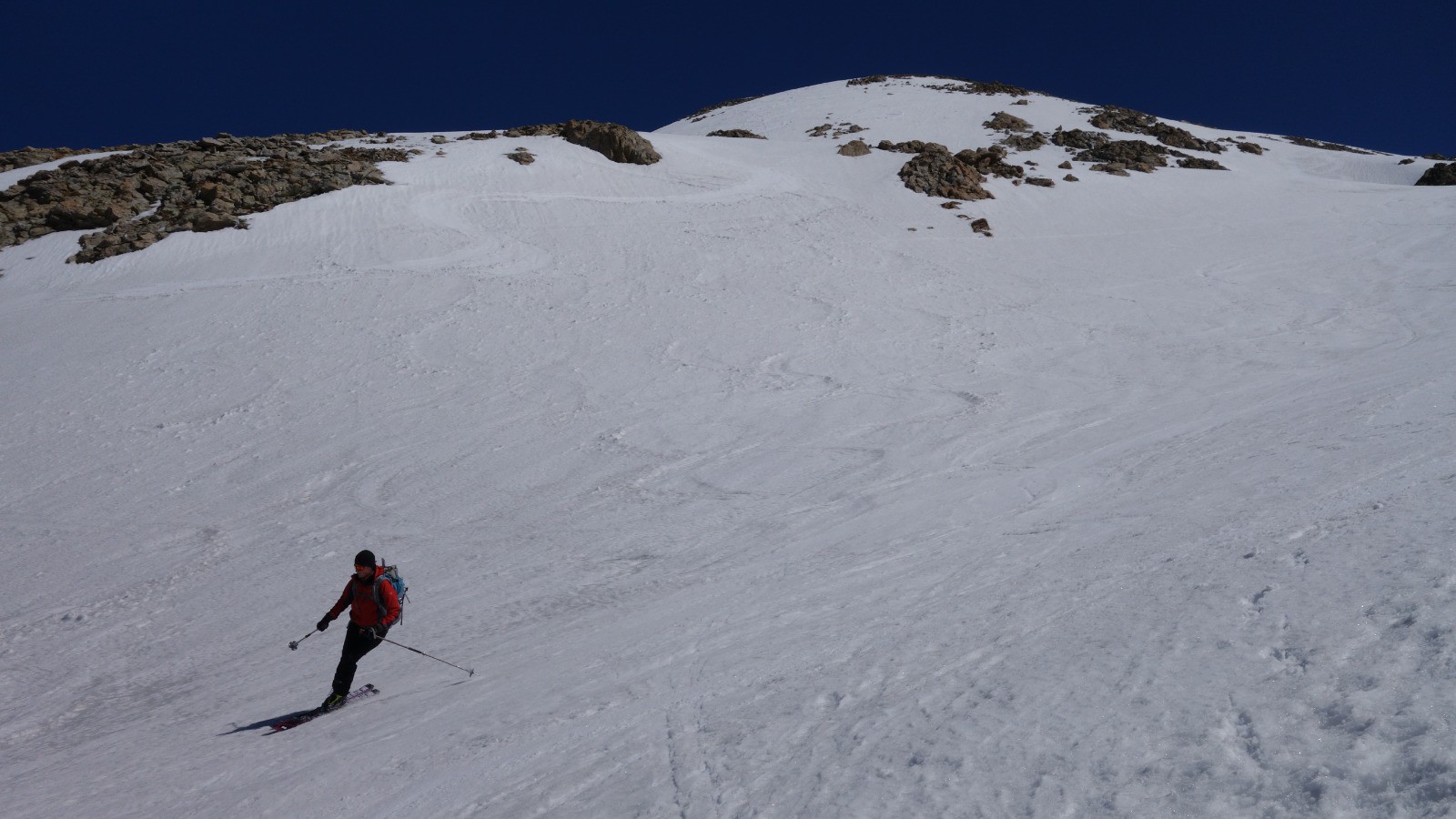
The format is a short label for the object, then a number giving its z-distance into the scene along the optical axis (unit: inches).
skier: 258.5
